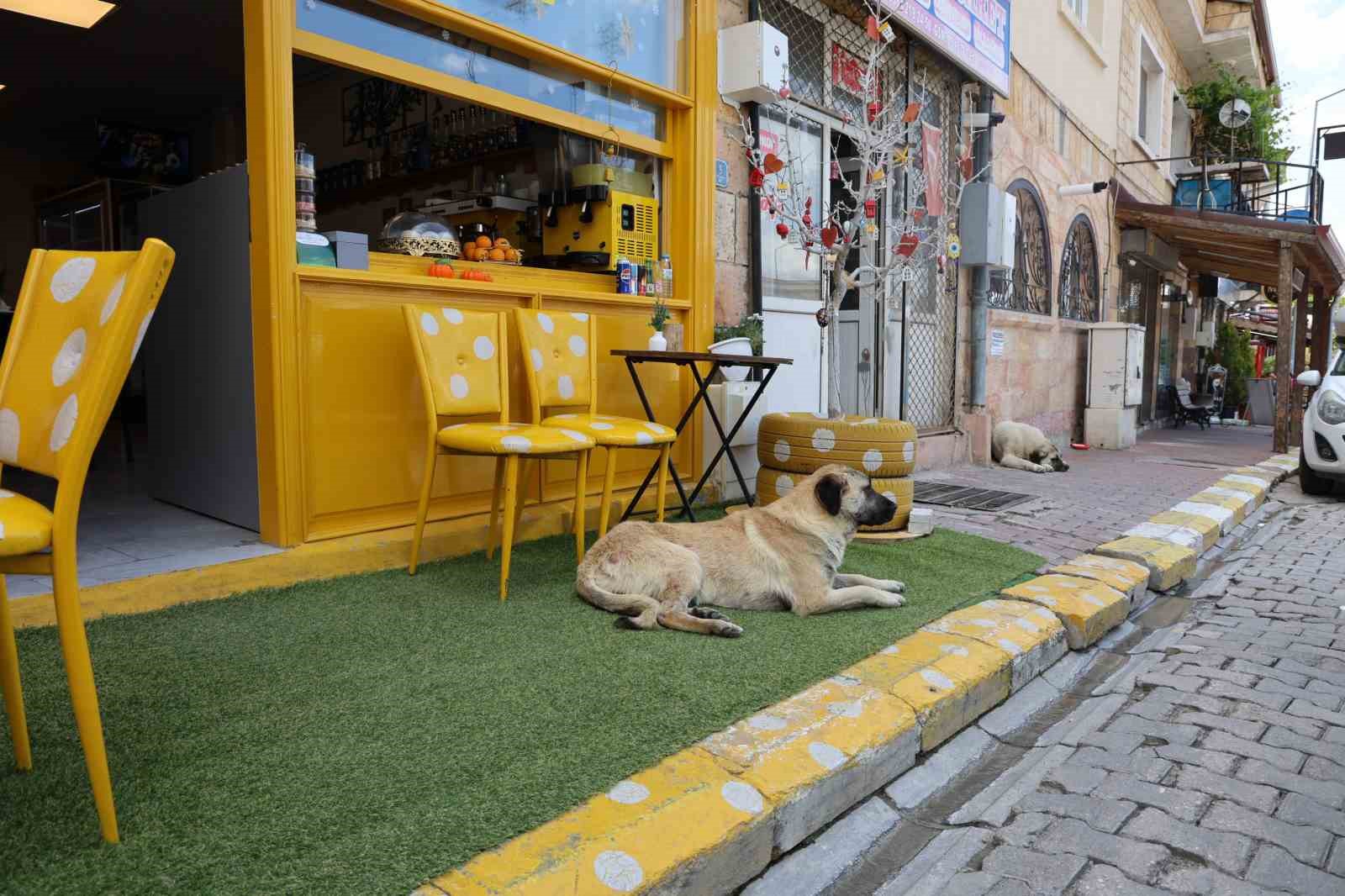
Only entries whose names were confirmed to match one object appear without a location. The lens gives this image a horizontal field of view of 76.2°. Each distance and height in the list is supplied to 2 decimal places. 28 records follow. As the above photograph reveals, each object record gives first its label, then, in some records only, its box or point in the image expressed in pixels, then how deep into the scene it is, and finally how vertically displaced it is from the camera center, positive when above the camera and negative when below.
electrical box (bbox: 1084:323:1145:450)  11.64 -0.09
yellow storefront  3.62 +0.37
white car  7.55 -0.57
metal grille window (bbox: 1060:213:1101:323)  11.71 +1.40
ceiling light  6.34 +2.81
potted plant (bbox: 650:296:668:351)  5.05 +0.33
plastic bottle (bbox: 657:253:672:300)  5.52 +0.66
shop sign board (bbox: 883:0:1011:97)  7.06 +3.09
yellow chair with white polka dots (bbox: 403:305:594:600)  3.40 -0.10
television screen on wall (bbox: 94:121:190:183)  9.38 +2.50
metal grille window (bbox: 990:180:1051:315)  9.72 +1.32
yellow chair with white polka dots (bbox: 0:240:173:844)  1.63 -0.04
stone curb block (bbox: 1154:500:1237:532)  5.97 -0.98
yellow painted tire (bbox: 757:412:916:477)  4.67 -0.37
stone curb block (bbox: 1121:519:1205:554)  5.14 -0.98
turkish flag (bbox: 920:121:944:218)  8.09 +1.99
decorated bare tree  5.18 +1.44
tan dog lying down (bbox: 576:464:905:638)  3.28 -0.71
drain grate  6.33 -0.93
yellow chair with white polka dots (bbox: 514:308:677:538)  3.96 +0.01
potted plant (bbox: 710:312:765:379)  5.35 +0.24
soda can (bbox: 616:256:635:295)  5.31 +0.63
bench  16.22 -0.65
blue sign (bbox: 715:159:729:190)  5.74 +1.36
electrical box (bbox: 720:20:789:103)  5.55 +2.06
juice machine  5.35 +1.00
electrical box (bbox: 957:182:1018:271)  8.36 +1.48
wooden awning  10.93 +1.92
